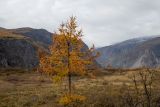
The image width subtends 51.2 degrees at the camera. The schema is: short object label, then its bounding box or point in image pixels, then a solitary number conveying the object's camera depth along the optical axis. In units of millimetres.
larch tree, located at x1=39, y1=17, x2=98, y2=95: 13640
